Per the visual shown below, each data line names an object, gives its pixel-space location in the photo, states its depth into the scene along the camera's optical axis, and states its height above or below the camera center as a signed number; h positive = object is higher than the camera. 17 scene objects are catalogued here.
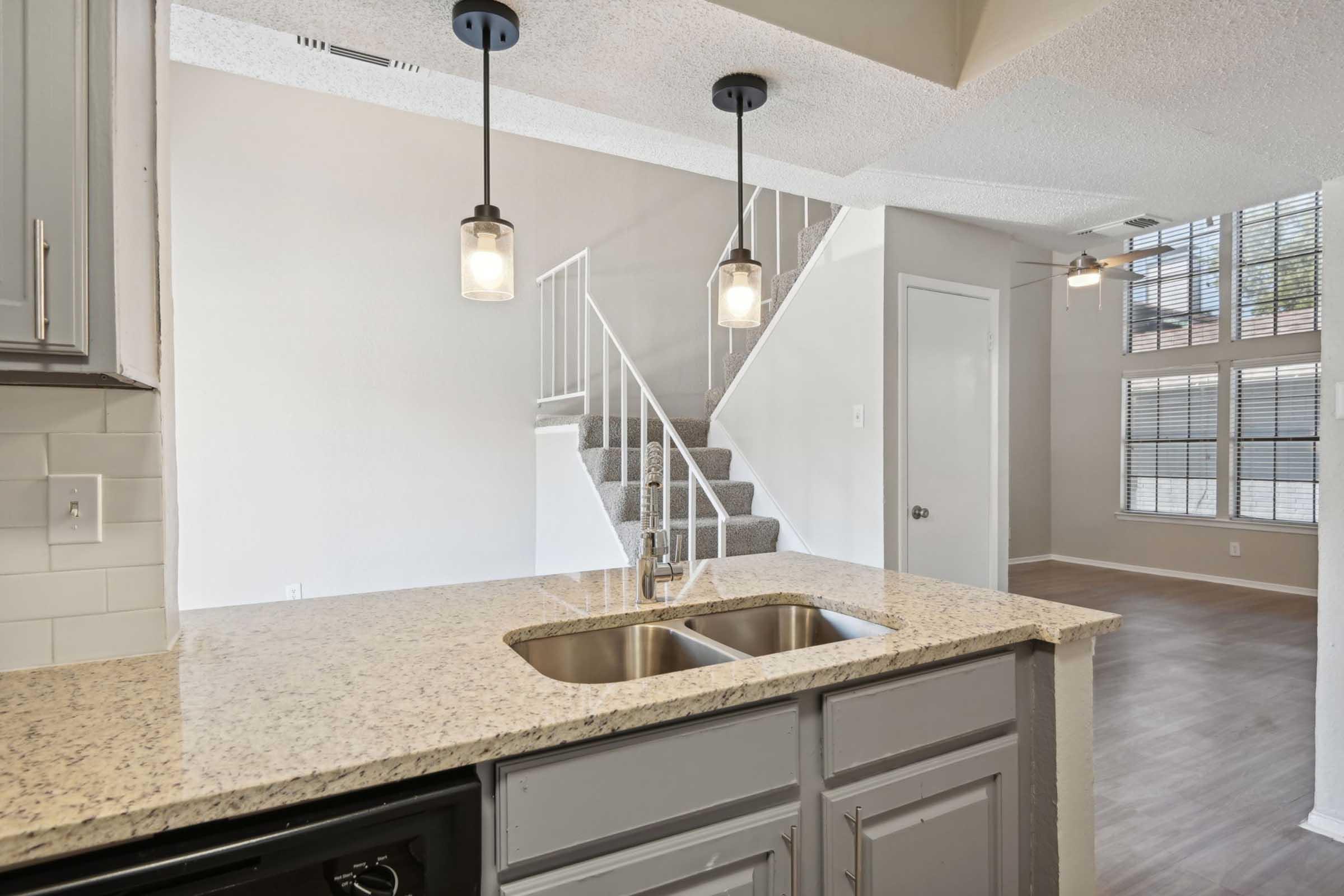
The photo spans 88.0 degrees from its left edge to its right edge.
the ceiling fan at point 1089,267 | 4.32 +1.07
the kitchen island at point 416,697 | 0.79 -0.38
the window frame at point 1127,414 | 6.54 +0.23
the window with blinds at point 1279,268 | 5.88 +1.48
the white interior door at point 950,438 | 3.62 +0.00
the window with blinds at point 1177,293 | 6.56 +1.42
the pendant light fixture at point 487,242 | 1.43 +0.43
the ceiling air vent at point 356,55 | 1.92 +1.10
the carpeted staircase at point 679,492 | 3.54 -0.30
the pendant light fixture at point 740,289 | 1.87 +0.41
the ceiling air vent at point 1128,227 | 3.48 +1.10
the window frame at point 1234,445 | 6.14 -0.07
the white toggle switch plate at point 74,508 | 1.18 -0.12
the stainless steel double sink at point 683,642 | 1.47 -0.46
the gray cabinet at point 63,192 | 0.90 +0.33
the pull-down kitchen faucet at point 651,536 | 1.62 -0.23
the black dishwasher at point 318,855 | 0.74 -0.48
